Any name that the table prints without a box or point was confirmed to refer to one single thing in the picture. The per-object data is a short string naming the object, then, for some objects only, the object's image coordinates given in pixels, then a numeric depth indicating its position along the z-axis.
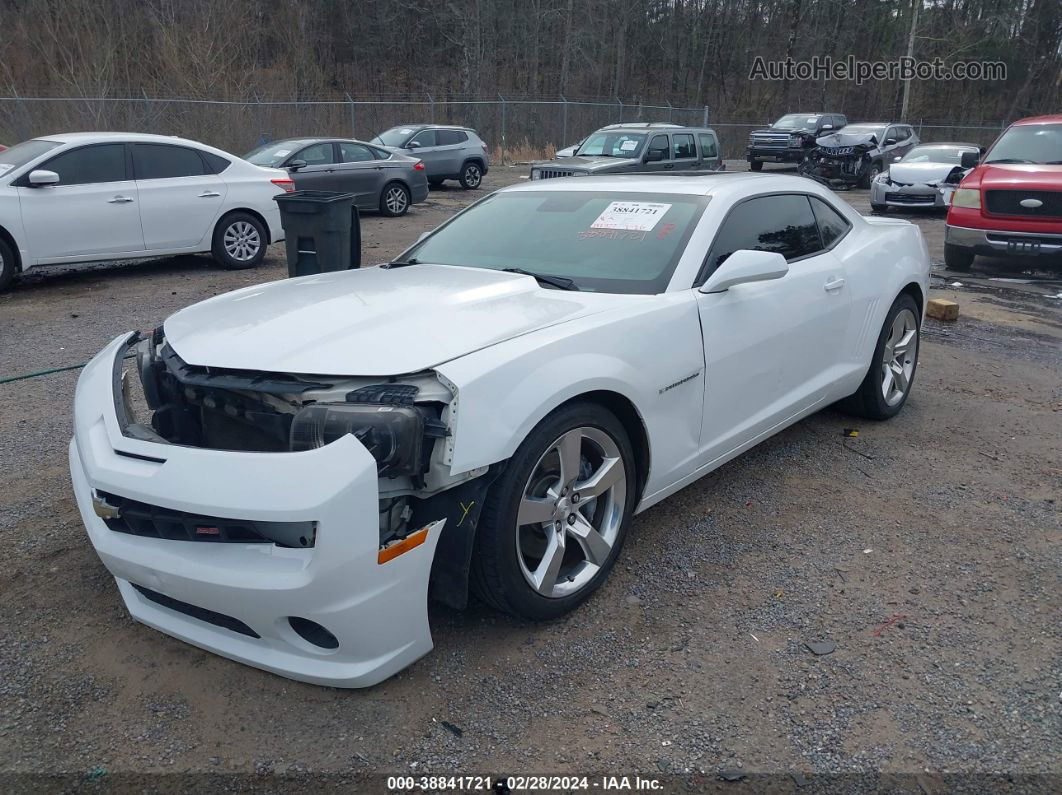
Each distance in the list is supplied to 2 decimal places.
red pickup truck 9.42
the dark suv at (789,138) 25.64
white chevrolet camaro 2.39
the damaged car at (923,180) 15.55
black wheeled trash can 5.88
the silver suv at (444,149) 18.91
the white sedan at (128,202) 8.21
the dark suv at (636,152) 14.35
